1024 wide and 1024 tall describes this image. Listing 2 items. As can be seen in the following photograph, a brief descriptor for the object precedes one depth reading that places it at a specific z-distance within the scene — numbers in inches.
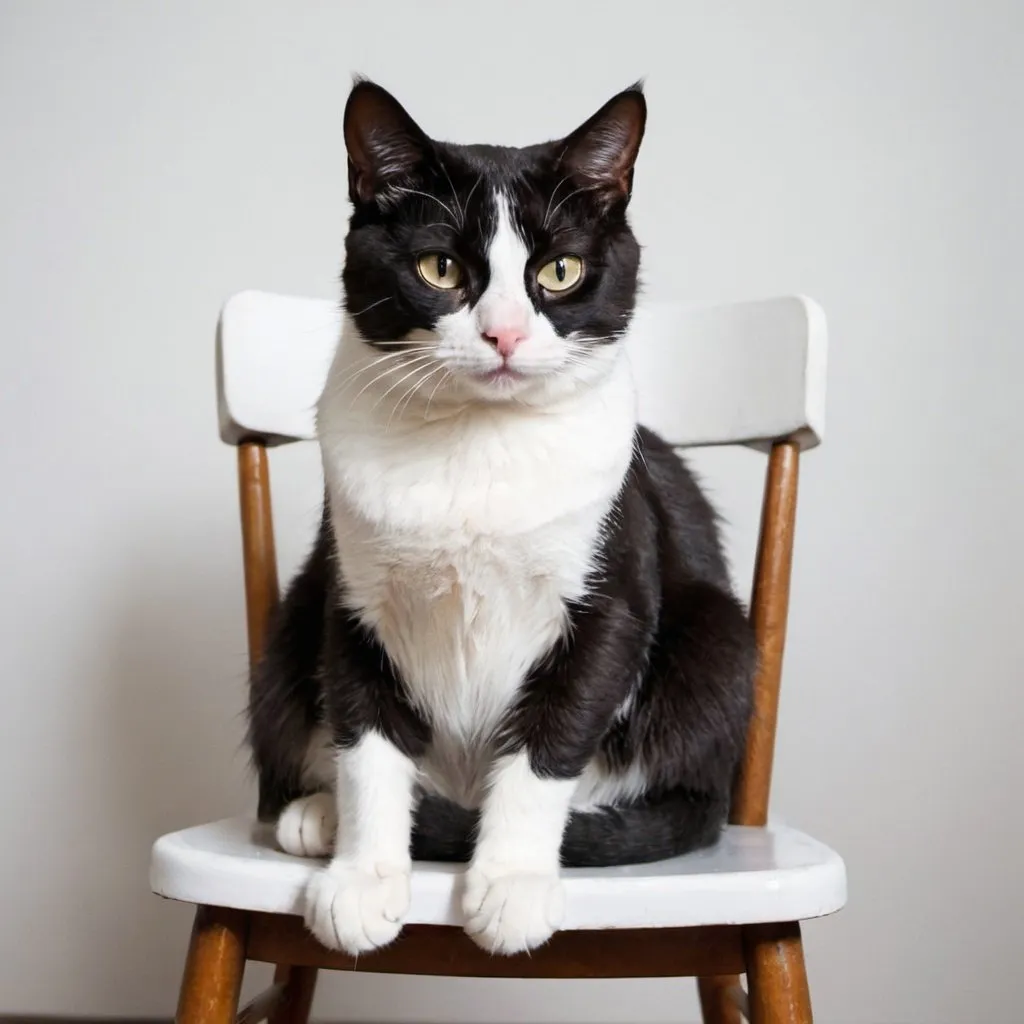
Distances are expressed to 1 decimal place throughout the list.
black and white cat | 33.2
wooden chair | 30.6
